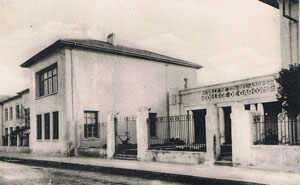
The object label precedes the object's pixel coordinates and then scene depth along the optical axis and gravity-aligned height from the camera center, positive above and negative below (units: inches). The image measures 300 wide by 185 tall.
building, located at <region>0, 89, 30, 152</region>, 1206.8 -32.8
